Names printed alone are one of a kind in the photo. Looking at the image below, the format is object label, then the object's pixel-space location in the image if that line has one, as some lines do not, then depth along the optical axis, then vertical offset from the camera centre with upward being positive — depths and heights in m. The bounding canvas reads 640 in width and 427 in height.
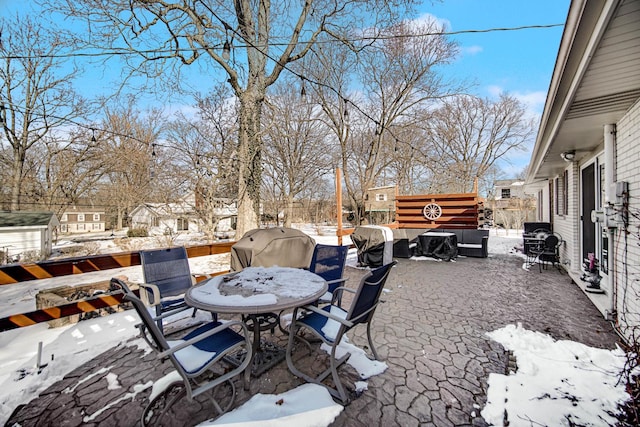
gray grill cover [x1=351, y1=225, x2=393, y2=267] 6.70 -0.76
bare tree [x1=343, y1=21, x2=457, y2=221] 11.34 +5.81
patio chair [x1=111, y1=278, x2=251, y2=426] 1.64 -0.96
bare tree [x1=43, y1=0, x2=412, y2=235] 5.55 +3.90
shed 10.85 -0.72
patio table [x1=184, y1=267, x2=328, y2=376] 2.06 -0.66
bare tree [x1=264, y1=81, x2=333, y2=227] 15.73 +3.87
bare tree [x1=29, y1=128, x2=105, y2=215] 13.52 +2.49
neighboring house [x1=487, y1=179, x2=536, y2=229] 18.36 +0.14
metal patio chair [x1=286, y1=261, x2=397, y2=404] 2.02 -0.93
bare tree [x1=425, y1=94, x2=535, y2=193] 18.67 +5.48
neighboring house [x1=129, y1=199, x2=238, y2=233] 9.15 +0.19
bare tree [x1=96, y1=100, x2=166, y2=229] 12.40 +3.33
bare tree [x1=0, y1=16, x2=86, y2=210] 11.96 +5.11
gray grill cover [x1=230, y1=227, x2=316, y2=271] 4.18 -0.54
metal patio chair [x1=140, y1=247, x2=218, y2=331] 2.92 -0.69
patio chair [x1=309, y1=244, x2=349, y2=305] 3.40 -0.60
